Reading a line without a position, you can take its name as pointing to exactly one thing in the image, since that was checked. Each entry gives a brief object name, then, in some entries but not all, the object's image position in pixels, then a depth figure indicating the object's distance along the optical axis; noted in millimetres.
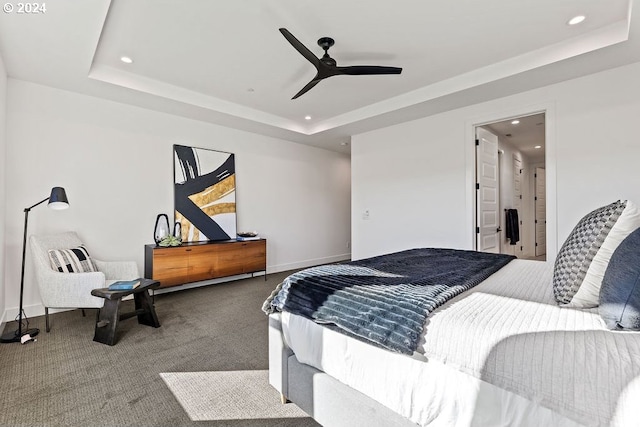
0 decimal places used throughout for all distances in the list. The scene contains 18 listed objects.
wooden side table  2617
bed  875
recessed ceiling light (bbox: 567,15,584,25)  2561
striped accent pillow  2992
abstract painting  4520
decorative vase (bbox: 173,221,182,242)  4414
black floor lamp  2637
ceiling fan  2674
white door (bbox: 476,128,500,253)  4188
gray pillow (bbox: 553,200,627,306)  1300
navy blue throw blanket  1232
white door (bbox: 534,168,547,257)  7406
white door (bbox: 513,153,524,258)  6465
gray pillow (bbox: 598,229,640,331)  996
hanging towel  5832
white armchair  2756
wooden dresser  3893
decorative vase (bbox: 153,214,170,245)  4262
